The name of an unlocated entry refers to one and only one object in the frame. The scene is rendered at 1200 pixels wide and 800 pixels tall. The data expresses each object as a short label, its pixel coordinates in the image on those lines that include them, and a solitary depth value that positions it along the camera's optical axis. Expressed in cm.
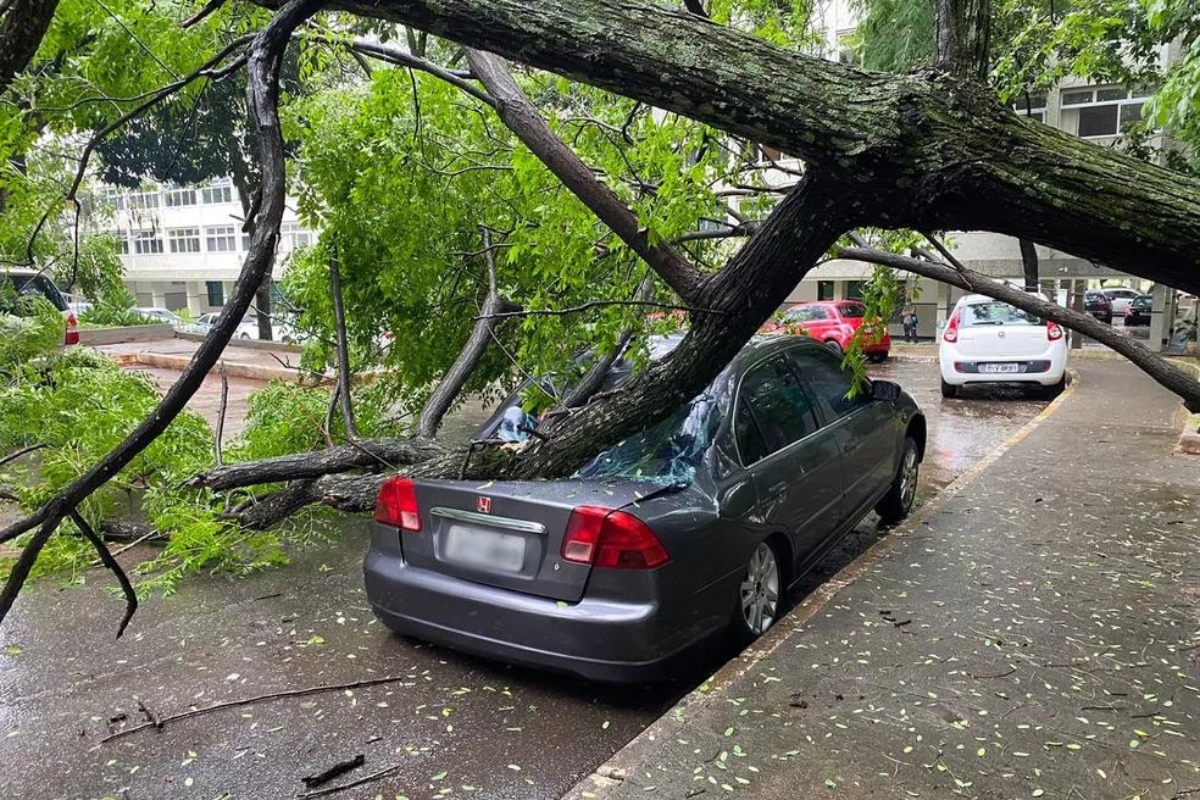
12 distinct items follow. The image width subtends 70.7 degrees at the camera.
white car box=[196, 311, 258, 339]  2484
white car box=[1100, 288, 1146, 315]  3319
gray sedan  367
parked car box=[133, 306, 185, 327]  3102
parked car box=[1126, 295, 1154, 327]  2983
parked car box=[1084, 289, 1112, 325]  2994
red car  1922
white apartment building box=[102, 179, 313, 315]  5388
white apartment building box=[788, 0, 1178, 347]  2378
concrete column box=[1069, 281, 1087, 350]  2083
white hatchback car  1314
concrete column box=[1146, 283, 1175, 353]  1962
